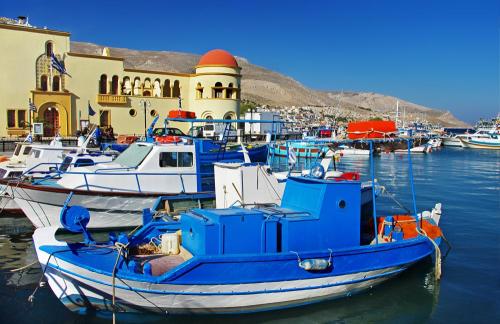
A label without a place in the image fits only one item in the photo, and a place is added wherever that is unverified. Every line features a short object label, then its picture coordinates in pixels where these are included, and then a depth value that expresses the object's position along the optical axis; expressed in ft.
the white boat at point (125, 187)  48.70
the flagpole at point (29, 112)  127.95
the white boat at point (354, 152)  177.10
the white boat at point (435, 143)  217.89
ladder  60.50
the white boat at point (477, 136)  232.02
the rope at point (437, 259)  37.93
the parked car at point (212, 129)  135.48
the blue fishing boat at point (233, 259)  28.14
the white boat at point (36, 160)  56.85
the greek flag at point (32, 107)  122.62
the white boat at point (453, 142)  244.63
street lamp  144.85
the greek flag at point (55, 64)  109.29
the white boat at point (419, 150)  197.57
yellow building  126.62
